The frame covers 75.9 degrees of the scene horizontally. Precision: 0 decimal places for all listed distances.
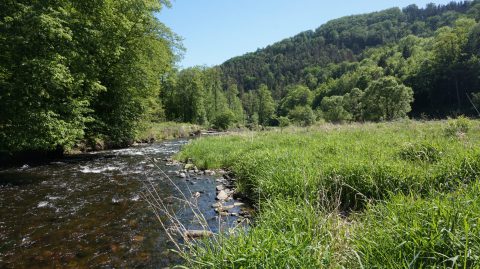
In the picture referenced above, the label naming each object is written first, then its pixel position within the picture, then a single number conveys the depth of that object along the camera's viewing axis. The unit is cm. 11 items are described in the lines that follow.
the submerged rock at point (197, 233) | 656
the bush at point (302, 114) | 7634
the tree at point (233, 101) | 10331
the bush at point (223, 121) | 6750
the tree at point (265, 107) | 10621
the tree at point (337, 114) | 6902
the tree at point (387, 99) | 5106
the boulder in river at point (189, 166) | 1555
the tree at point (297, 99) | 13425
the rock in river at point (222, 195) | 999
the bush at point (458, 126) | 1388
